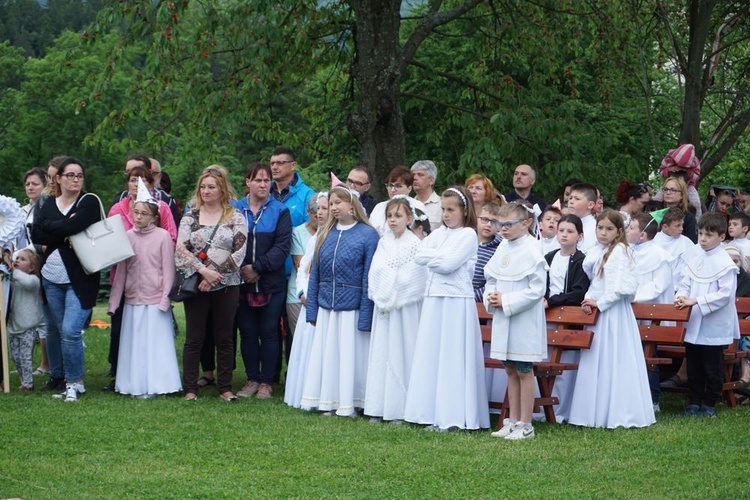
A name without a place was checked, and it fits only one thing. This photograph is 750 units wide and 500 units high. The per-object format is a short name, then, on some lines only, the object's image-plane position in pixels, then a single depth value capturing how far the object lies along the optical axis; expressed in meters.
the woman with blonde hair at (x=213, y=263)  15.86
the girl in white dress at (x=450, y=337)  13.91
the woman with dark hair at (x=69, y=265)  15.93
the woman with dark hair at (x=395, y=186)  16.80
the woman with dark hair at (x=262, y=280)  16.55
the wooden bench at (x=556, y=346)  14.04
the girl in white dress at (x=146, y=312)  16.40
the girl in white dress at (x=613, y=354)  13.99
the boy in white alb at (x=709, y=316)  14.97
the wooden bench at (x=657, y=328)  14.78
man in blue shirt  17.69
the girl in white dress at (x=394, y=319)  14.59
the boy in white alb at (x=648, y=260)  15.75
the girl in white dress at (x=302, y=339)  15.96
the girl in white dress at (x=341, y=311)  15.07
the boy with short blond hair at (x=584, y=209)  16.66
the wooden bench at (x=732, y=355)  15.66
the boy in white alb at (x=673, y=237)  16.55
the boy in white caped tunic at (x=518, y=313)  13.19
